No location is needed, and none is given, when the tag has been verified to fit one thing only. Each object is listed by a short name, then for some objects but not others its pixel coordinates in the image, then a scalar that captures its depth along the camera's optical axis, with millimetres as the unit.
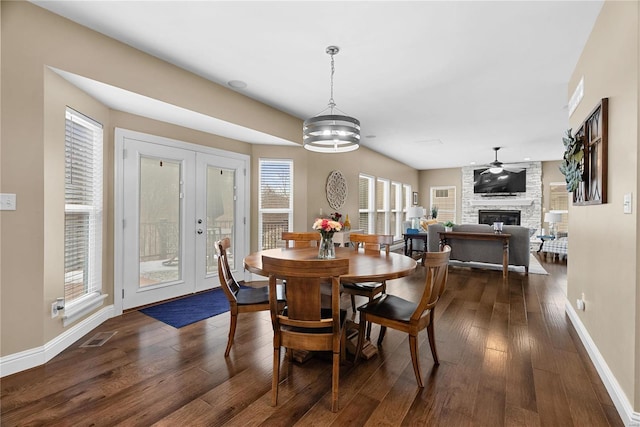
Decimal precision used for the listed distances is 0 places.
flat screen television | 9172
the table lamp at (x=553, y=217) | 7434
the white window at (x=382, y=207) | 7988
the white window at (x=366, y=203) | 7191
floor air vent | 2617
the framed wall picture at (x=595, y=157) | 2086
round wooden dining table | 2027
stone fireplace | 9039
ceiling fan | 7459
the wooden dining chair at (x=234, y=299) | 2371
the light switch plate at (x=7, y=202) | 2086
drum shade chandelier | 2479
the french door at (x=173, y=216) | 3469
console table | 5215
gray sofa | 5395
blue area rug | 3207
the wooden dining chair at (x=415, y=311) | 1959
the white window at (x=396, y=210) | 8844
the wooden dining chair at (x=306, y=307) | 1693
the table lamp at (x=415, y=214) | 7473
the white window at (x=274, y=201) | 4926
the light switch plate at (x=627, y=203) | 1719
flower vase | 2516
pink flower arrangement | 2428
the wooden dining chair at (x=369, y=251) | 2627
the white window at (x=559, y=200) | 8828
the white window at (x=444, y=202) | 10594
